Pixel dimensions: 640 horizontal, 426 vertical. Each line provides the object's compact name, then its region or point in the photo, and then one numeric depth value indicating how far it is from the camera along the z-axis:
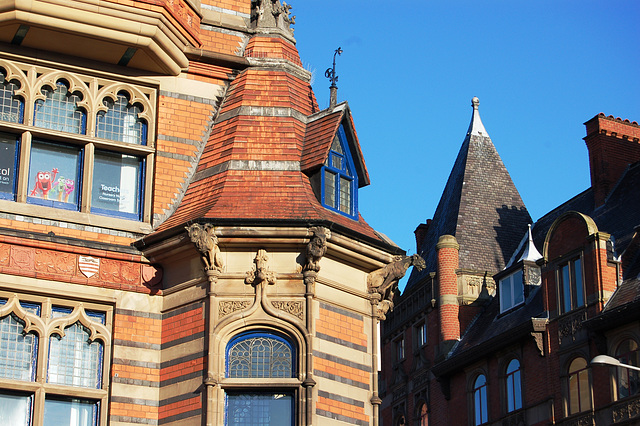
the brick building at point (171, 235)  18.38
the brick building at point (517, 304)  36.78
